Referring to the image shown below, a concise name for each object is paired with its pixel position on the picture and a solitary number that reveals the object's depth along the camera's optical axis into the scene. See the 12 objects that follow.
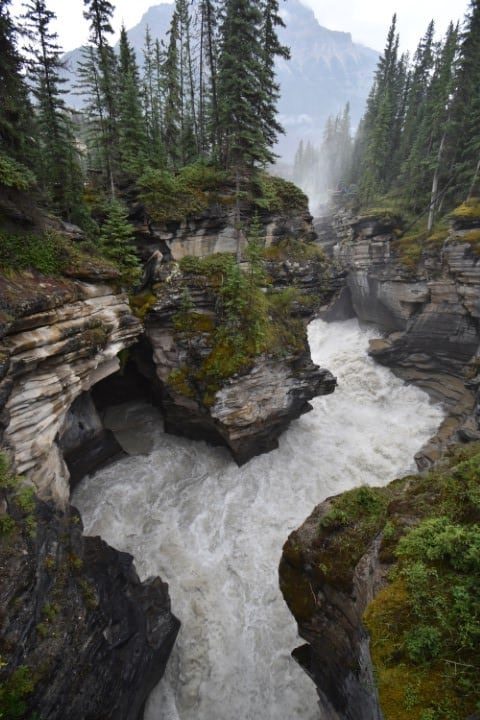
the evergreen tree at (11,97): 10.23
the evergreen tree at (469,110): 23.39
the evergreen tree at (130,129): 17.67
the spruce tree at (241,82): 14.58
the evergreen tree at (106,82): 15.61
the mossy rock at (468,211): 21.58
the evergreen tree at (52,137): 13.59
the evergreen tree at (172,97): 22.55
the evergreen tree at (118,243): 14.83
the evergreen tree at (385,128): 37.31
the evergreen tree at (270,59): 16.89
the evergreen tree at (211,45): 18.27
